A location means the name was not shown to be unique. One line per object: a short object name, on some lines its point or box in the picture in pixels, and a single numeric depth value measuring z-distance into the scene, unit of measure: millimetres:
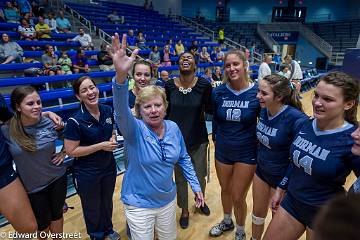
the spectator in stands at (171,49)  8741
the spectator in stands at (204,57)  9170
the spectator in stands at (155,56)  7627
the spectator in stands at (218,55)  10047
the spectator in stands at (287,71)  6762
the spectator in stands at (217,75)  7230
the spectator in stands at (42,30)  6559
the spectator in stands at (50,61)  5391
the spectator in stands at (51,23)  7029
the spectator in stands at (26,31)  6145
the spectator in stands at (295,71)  6512
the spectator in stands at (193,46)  9102
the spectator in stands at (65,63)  5617
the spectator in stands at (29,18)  6651
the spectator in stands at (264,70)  5777
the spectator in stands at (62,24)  7338
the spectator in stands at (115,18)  9672
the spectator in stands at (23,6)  6984
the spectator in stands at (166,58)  7950
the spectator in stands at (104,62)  6477
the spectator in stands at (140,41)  8367
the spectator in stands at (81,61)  5976
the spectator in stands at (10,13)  6539
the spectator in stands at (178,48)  9065
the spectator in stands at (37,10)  7461
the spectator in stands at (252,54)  12251
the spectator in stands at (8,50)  5184
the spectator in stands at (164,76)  5013
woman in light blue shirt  1397
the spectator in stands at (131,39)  8084
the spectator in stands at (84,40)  6931
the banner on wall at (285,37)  17500
